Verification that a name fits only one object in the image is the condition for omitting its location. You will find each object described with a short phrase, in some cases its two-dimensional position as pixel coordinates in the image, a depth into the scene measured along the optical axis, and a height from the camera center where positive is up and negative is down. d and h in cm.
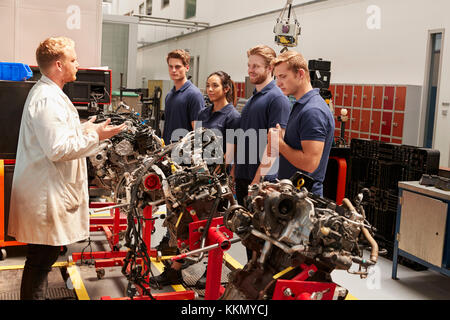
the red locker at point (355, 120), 744 -8
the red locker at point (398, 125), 667 -11
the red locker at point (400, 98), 663 +27
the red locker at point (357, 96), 739 +30
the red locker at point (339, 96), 776 +29
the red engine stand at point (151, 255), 305 -125
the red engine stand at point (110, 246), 372 -125
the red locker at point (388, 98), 682 +27
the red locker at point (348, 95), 757 +31
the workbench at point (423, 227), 354 -85
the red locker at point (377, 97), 702 +28
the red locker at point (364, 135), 734 -31
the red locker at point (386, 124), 688 -11
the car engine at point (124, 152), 367 -39
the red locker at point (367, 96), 719 +30
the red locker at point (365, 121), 726 -9
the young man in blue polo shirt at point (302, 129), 254 -9
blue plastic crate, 407 +21
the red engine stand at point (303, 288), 183 -69
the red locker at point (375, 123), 707 -10
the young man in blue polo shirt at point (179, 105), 403 +0
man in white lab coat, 236 -36
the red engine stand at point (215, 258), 250 -82
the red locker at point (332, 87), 796 +45
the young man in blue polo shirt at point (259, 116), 308 -4
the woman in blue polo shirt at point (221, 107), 345 +0
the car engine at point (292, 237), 185 -51
